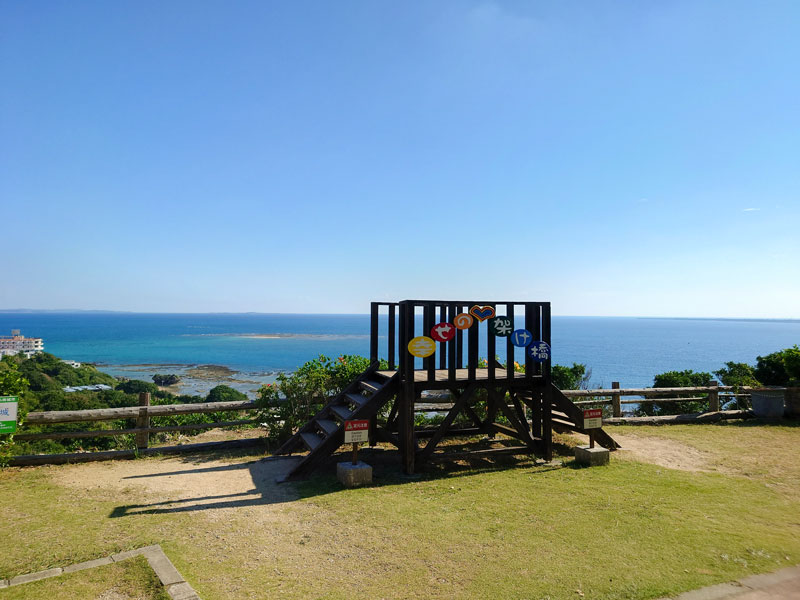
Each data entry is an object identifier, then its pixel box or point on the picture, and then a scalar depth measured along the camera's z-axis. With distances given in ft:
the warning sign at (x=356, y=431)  23.00
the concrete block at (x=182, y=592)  12.27
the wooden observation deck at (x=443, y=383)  25.40
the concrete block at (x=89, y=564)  14.07
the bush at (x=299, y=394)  31.68
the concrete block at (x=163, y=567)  13.19
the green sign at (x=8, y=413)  23.25
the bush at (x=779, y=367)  44.52
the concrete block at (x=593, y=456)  26.94
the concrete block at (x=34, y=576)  13.38
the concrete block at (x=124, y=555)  14.65
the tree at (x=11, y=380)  24.72
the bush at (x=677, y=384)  57.88
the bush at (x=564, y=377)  71.31
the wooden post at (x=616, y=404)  41.19
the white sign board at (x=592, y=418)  27.53
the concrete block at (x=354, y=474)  23.07
